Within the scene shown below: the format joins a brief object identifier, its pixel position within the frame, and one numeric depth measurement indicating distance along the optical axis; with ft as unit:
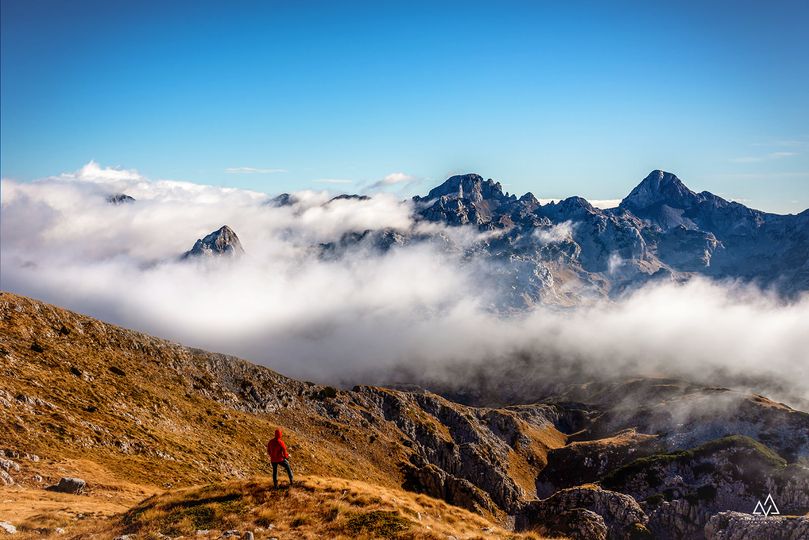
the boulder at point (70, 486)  139.64
